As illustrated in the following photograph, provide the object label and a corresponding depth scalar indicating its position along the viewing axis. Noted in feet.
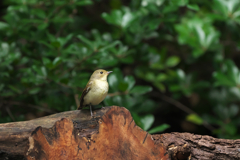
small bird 18.31
